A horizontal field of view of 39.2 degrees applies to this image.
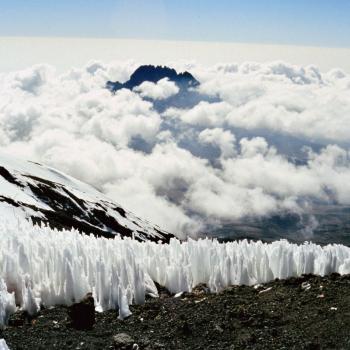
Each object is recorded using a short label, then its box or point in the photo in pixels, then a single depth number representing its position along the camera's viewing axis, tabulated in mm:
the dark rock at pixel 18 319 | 7133
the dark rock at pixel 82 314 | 7086
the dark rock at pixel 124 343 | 6344
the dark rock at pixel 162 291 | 8789
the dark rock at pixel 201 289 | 8695
